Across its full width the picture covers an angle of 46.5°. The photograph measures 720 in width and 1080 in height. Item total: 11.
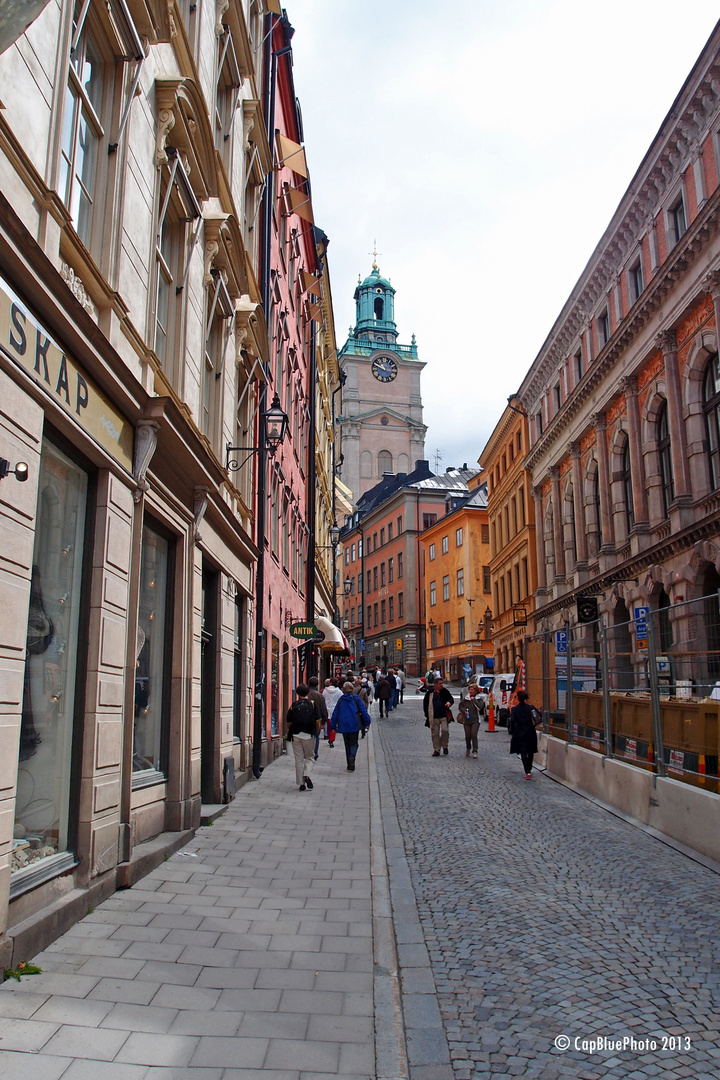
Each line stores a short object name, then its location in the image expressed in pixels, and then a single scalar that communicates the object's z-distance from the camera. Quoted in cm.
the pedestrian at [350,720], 1683
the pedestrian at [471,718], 1938
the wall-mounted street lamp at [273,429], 1373
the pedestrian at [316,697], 1499
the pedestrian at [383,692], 3428
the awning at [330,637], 2914
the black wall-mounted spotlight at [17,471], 487
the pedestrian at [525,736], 1512
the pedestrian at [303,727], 1313
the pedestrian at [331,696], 2242
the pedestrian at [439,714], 1914
